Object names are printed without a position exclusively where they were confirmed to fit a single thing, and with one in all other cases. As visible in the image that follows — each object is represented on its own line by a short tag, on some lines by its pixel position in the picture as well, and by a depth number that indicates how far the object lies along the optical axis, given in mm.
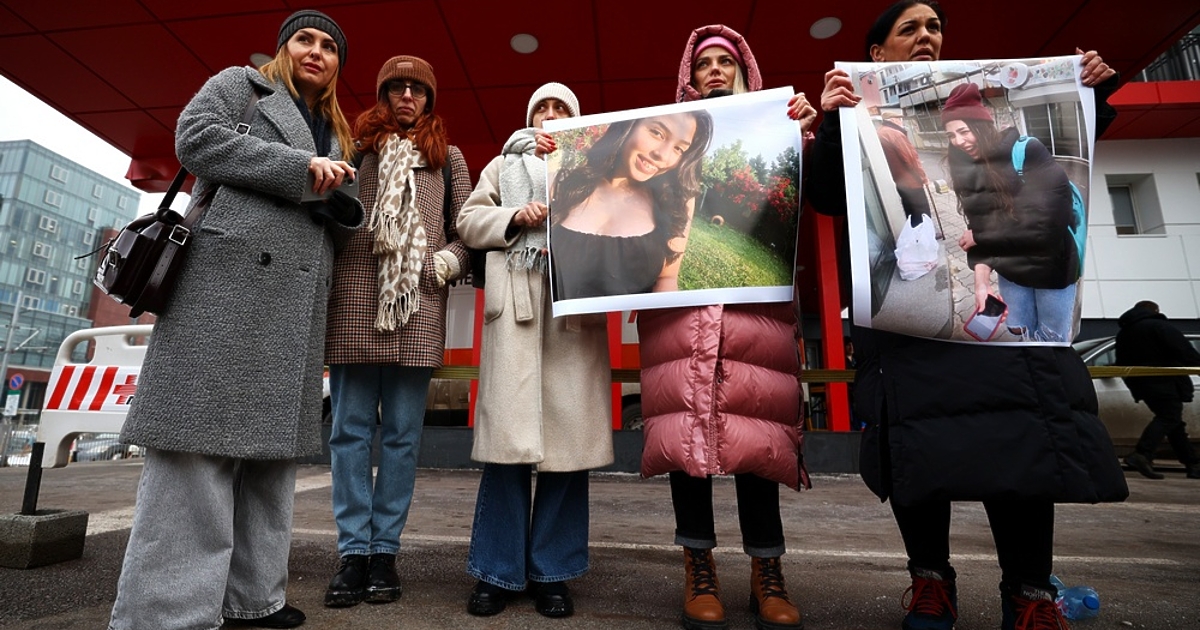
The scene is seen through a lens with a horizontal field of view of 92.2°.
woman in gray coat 1278
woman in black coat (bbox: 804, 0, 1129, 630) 1229
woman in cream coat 1625
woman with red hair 1723
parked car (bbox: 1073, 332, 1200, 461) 5879
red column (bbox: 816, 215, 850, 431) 6293
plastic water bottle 1646
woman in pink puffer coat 1469
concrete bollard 2037
